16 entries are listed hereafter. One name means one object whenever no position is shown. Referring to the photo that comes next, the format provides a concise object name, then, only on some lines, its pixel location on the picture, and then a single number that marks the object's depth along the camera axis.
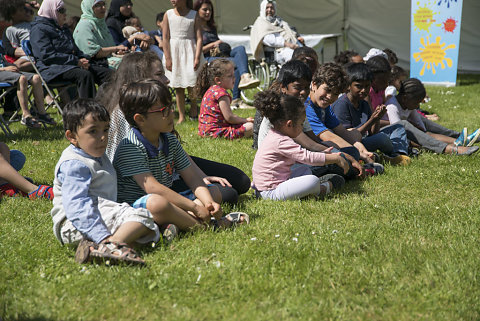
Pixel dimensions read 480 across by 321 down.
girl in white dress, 8.18
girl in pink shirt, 4.12
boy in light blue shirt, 2.92
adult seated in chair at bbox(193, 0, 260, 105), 9.55
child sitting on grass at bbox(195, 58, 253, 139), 6.86
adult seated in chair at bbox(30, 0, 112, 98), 7.59
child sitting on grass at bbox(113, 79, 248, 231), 3.38
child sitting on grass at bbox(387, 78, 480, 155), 5.75
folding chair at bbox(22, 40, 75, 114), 7.56
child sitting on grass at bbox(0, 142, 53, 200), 4.37
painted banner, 11.49
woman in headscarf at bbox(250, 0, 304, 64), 10.05
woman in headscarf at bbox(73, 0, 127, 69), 8.31
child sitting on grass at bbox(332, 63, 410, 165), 5.43
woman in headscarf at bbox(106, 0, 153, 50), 9.64
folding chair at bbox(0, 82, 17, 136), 6.99
